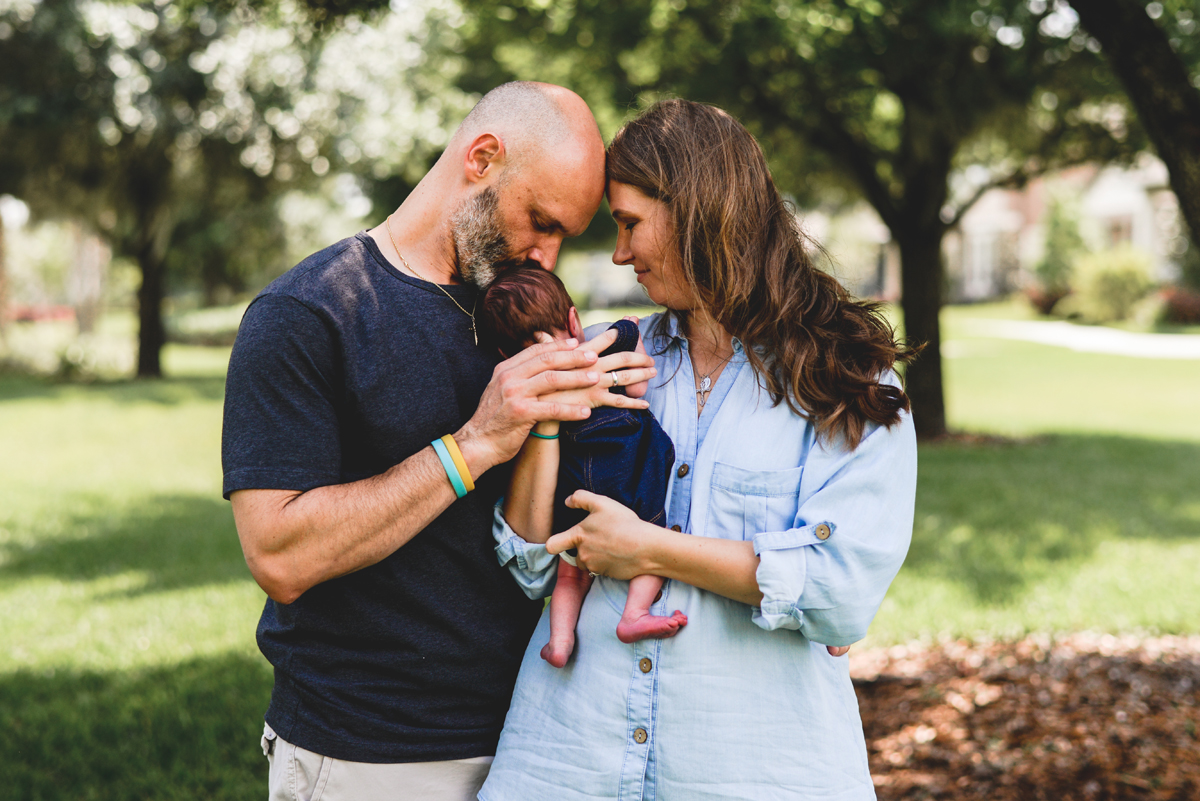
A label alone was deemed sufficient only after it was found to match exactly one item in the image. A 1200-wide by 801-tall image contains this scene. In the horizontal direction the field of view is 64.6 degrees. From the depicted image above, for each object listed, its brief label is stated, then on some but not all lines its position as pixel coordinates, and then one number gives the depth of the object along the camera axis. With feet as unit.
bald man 5.95
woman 5.82
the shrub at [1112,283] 101.50
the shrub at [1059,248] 128.16
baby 6.63
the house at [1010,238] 123.44
